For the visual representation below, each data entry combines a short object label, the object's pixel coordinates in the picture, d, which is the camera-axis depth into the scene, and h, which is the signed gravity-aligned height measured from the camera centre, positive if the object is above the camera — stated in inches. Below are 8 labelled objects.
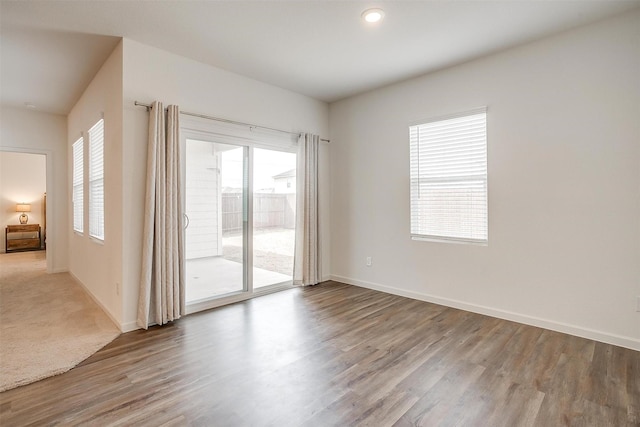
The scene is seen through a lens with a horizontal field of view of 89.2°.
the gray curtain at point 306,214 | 186.4 -1.5
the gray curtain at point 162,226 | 126.0 -5.7
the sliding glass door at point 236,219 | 147.7 -3.5
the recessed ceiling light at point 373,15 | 105.1 +64.8
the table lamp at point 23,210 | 333.7 +3.2
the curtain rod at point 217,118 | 126.8 +43.1
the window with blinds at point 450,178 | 142.9 +15.1
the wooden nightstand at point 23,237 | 325.7 -25.0
